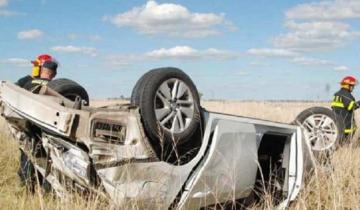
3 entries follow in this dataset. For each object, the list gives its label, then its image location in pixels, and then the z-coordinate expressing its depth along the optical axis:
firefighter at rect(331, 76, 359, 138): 10.31
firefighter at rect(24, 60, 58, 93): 6.20
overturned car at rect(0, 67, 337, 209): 3.84
